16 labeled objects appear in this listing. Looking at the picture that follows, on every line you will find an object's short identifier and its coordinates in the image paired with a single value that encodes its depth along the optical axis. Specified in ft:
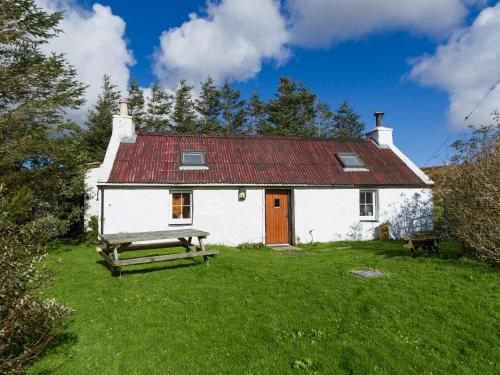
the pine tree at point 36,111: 40.98
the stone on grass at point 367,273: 25.94
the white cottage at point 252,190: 42.73
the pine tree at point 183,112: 120.88
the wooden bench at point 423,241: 33.04
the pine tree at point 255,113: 128.25
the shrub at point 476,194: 25.80
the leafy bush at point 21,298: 11.36
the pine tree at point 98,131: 101.40
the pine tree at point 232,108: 127.44
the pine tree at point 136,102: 118.72
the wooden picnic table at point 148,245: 27.68
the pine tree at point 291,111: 122.52
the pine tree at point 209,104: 125.80
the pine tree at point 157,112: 119.96
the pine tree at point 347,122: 150.92
